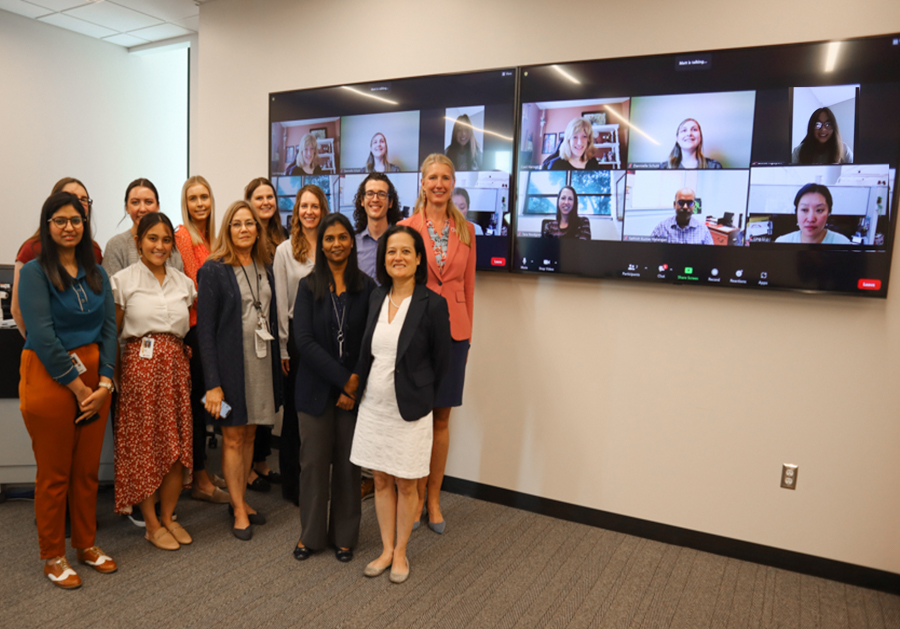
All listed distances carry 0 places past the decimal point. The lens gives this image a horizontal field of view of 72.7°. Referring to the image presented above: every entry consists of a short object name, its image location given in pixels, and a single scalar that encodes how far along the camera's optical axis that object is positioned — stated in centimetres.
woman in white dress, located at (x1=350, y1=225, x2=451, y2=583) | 249
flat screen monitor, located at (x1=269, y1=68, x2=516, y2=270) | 331
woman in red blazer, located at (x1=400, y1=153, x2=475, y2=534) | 296
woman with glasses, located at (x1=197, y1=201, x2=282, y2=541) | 278
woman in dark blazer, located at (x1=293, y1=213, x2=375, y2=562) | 262
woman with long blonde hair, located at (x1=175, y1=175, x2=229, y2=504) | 322
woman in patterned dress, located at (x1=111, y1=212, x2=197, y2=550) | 272
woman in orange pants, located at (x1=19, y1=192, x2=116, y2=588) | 237
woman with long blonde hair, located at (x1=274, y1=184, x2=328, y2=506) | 310
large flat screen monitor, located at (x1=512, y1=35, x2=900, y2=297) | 257
